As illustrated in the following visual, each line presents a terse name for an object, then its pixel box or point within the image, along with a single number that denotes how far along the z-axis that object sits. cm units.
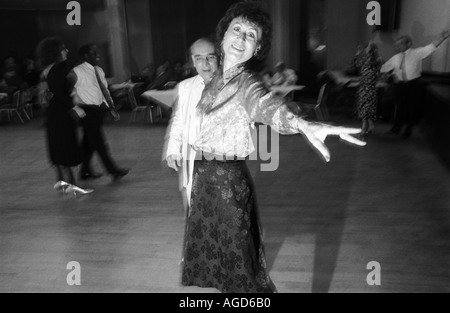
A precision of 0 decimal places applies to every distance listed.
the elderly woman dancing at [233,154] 158
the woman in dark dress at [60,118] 360
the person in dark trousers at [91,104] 398
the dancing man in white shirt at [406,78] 566
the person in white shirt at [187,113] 195
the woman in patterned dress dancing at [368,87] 560
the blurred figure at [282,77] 717
